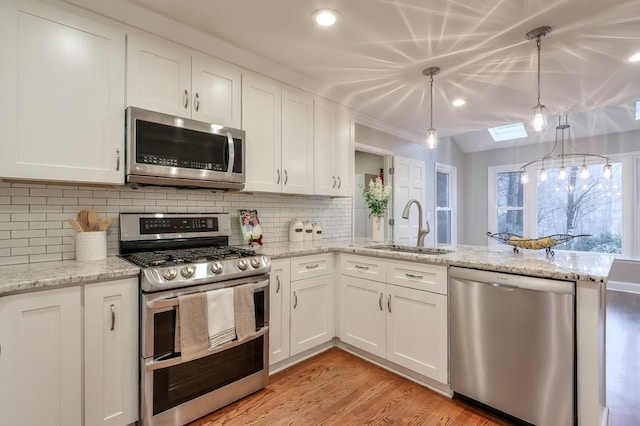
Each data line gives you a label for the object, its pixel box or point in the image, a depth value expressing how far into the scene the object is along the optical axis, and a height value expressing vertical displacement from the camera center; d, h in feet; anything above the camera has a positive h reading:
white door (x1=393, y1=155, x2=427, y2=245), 14.39 +1.14
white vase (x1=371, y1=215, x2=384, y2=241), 10.64 -0.46
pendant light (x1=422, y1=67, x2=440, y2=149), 8.12 +2.10
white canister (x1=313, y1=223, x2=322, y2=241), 10.69 -0.63
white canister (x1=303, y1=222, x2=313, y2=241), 10.35 -0.59
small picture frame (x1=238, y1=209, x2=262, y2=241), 8.80 -0.33
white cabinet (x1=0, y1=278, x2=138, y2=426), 4.44 -2.20
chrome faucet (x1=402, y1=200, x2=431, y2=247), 8.54 -0.45
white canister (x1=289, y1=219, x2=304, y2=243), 10.05 -0.57
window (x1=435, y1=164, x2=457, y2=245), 18.45 +0.57
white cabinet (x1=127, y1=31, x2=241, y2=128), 6.32 +2.92
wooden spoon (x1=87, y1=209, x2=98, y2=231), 6.25 -0.11
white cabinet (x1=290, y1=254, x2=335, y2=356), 8.07 -2.40
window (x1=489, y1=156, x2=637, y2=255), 16.28 +0.43
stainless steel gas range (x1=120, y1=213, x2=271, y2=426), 5.40 -1.88
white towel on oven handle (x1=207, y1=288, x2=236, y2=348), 5.92 -2.00
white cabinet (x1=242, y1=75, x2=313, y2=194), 8.20 +2.17
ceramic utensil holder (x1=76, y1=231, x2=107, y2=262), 6.01 -0.62
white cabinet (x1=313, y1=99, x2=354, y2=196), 9.90 +2.12
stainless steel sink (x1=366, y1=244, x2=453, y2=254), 7.81 -0.96
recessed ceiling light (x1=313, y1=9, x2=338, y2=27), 6.07 +3.89
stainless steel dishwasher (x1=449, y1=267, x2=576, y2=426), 5.24 -2.39
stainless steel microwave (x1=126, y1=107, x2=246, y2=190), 6.15 +1.33
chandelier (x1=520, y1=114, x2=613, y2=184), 15.76 +3.26
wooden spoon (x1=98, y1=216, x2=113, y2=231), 6.31 -0.21
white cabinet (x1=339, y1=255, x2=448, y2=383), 6.86 -2.50
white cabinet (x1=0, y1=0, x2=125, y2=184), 5.08 +2.10
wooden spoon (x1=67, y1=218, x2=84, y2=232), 5.97 -0.22
